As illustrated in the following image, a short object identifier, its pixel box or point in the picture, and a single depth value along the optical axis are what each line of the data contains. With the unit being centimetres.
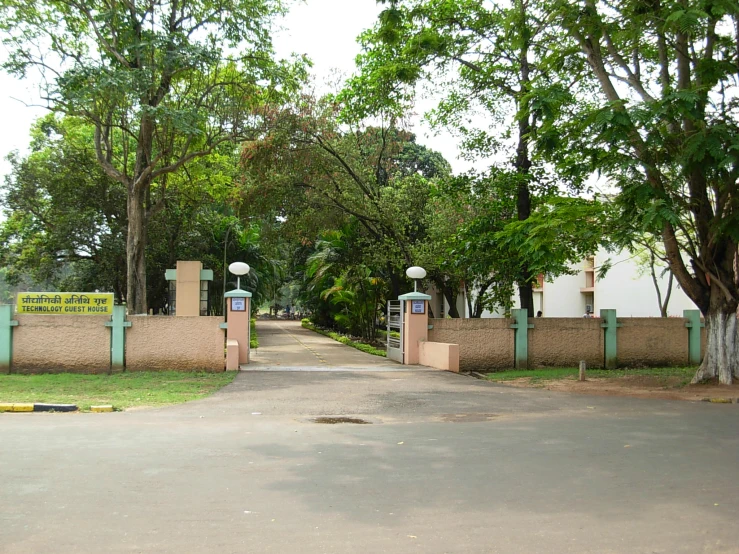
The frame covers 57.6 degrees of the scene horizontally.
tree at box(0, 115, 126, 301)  2903
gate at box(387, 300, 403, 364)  1995
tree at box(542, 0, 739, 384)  1148
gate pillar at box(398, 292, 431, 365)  1886
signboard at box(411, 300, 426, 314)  1885
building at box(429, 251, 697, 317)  3994
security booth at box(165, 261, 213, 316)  1986
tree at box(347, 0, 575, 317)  1656
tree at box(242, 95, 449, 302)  2262
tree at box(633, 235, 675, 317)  2919
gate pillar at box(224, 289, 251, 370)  1736
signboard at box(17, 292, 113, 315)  1625
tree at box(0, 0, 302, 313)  1819
